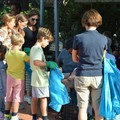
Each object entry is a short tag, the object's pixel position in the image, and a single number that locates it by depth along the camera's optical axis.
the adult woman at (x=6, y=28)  9.68
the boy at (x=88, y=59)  7.14
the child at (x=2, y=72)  9.43
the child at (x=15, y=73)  8.60
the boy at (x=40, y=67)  8.16
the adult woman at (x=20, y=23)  9.96
